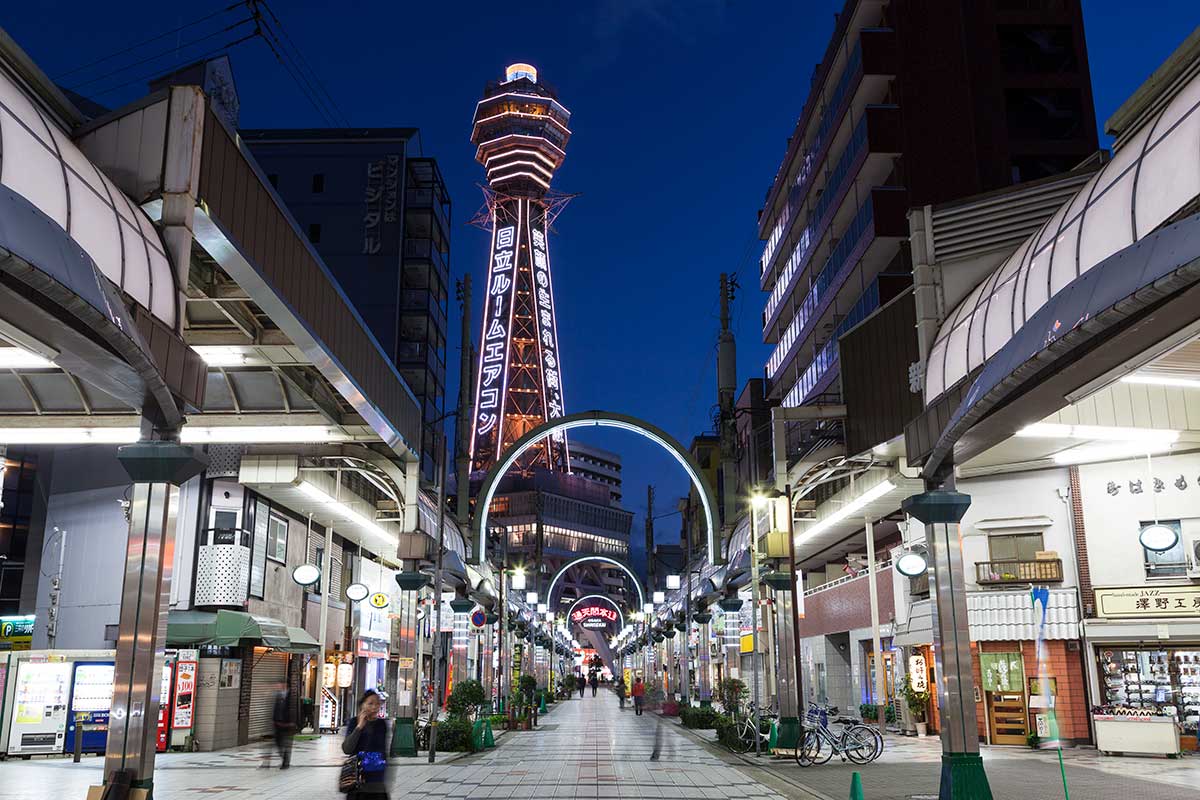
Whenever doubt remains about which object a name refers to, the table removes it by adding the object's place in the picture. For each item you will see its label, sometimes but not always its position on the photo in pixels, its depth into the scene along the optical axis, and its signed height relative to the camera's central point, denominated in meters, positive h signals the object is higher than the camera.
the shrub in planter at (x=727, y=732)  27.97 -2.10
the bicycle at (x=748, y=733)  27.02 -2.01
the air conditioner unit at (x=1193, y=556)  25.72 +2.39
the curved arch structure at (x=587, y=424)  36.28 +7.14
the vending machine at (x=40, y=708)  24.52 -1.11
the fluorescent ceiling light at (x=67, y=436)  18.19 +3.94
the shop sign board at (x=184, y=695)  27.00 -0.90
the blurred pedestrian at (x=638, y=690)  44.50 -1.42
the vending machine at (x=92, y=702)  25.12 -0.99
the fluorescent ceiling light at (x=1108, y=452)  25.61 +5.12
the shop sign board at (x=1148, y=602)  25.59 +1.27
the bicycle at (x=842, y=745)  23.42 -2.03
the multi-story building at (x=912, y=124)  49.25 +26.76
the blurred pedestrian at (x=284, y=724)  21.19 -1.32
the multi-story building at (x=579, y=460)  197.18 +37.21
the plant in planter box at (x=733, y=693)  32.47 -1.20
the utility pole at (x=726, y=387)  33.03 +8.58
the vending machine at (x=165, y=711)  26.53 -1.29
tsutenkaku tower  121.00 +45.64
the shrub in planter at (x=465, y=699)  29.97 -1.20
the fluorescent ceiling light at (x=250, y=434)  20.77 +4.55
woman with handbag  10.50 -1.03
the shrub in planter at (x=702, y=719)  37.97 -2.28
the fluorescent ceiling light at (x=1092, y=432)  20.47 +4.43
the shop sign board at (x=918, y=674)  33.84 -0.63
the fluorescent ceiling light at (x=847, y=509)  30.67 +4.80
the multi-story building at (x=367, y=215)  64.81 +27.64
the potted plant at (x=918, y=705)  33.59 -1.62
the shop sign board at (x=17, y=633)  28.36 +0.78
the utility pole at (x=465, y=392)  31.61 +8.36
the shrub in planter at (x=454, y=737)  27.52 -2.08
